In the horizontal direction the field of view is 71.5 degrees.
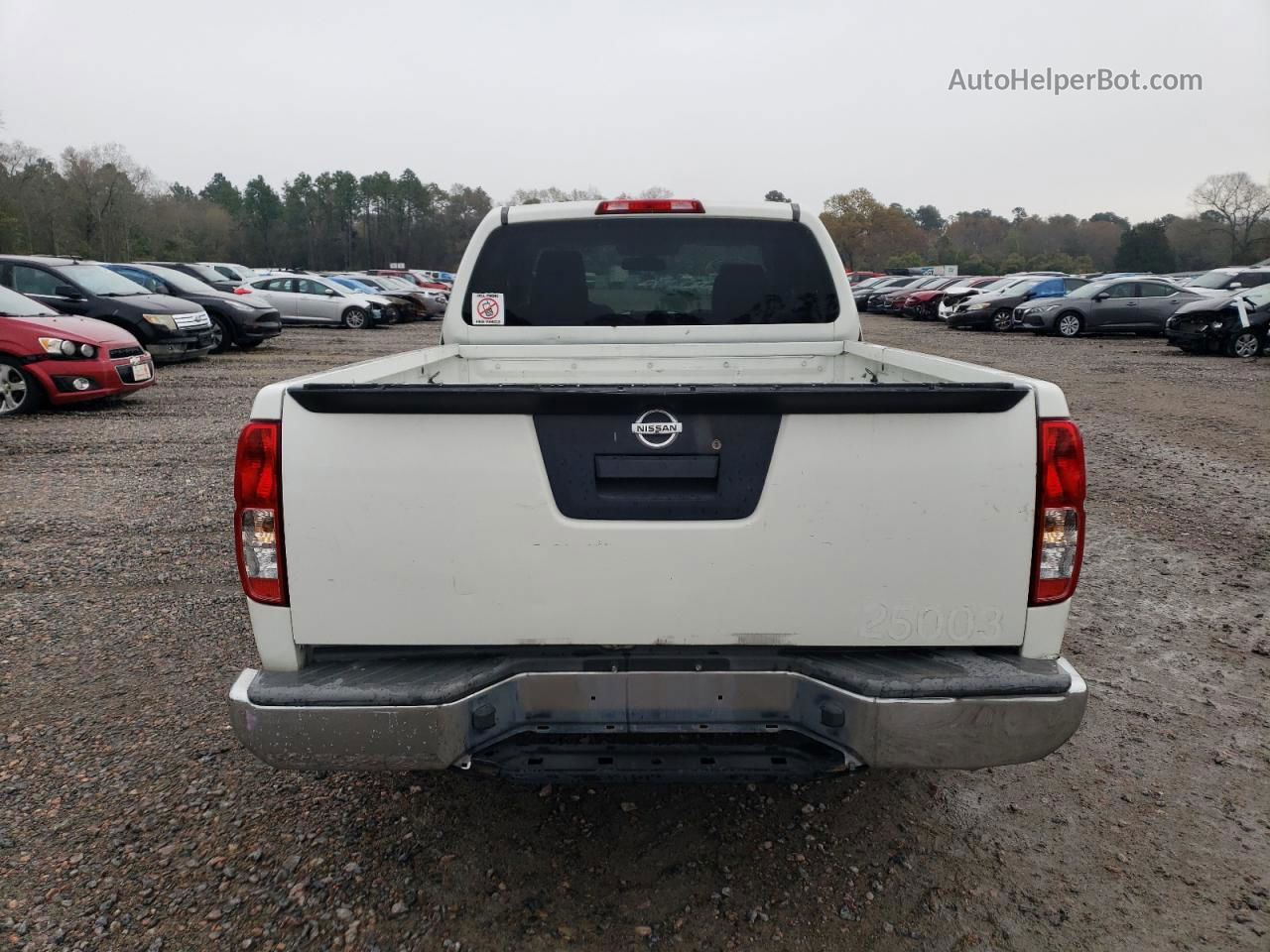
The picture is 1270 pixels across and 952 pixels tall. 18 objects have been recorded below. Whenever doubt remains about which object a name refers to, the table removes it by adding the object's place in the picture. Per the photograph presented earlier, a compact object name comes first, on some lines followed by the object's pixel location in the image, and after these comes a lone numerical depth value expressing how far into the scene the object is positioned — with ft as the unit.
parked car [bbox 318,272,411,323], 91.71
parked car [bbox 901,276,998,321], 103.71
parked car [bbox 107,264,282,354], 57.47
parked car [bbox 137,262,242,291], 72.18
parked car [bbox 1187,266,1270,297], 79.07
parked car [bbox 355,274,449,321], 99.71
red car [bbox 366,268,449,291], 123.24
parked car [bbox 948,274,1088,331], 85.25
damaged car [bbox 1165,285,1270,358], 57.67
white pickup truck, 7.24
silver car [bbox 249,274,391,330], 84.84
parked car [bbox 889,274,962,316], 108.09
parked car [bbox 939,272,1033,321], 92.63
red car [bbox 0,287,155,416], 32.99
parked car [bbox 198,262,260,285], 94.67
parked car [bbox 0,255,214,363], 42.45
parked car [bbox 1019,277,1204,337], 75.05
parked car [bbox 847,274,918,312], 123.19
